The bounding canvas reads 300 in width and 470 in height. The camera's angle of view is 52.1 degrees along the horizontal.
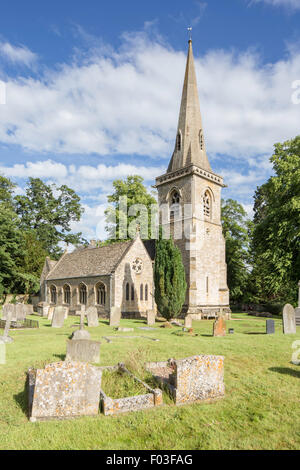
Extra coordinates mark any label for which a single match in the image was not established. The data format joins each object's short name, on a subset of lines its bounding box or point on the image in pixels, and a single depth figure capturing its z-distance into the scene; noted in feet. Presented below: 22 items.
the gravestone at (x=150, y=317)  67.71
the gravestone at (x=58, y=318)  58.23
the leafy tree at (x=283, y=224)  76.23
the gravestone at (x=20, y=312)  67.51
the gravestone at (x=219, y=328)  46.16
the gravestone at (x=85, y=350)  26.96
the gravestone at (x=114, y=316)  61.77
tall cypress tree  75.77
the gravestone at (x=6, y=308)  55.11
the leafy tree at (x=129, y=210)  122.11
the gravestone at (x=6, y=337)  39.71
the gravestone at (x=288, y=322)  45.42
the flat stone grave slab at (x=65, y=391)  17.48
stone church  85.61
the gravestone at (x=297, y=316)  57.41
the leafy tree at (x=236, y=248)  123.24
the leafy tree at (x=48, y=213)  156.66
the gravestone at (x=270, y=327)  46.57
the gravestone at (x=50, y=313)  77.21
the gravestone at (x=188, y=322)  62.13
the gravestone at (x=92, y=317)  59.52
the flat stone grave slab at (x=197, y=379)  20.08
